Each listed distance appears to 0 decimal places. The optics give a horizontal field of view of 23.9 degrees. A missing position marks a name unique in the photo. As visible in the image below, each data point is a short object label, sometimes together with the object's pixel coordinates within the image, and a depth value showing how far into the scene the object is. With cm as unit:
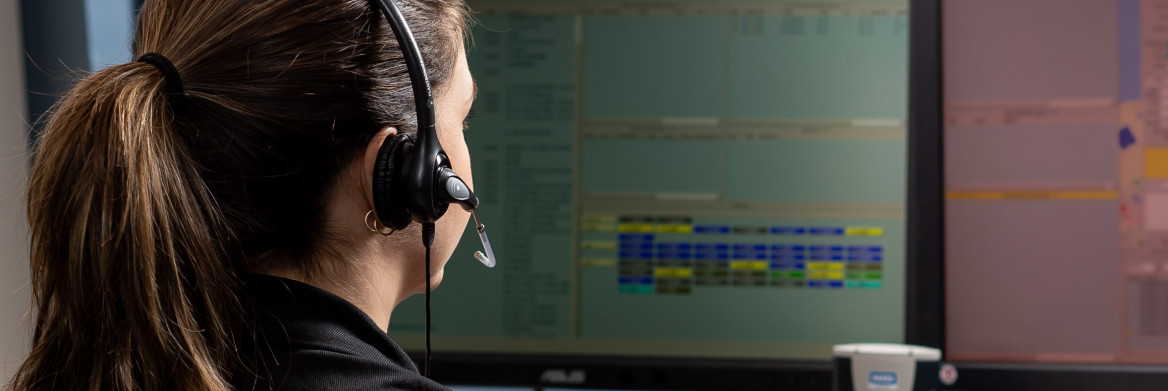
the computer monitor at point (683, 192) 255
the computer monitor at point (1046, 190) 250
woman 216
